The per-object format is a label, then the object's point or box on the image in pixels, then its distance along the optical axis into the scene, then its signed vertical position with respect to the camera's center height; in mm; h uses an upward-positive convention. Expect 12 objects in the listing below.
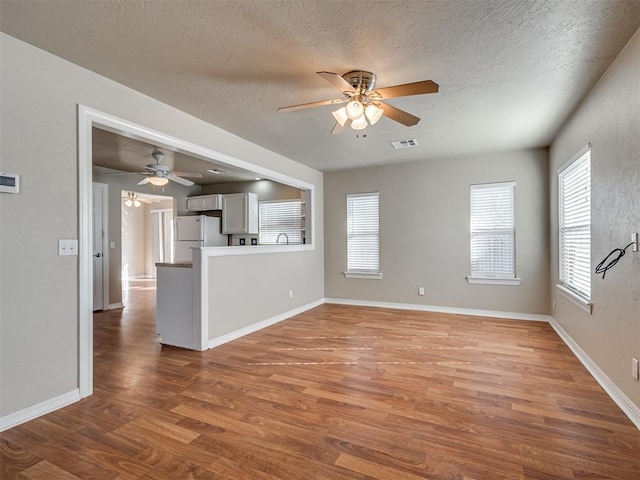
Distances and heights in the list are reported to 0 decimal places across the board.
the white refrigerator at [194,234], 7121 +99
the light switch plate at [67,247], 2412 -58
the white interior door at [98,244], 5871 -92
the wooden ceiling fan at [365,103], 2457 +1034
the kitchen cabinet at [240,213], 7004 +534
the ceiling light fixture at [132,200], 8185 +969
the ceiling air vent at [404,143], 4543 +1295
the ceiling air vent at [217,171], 5984 +1215
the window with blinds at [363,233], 6129 +95
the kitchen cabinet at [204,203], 7303 +783
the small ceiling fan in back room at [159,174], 4754 +941
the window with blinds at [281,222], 6938 +342
